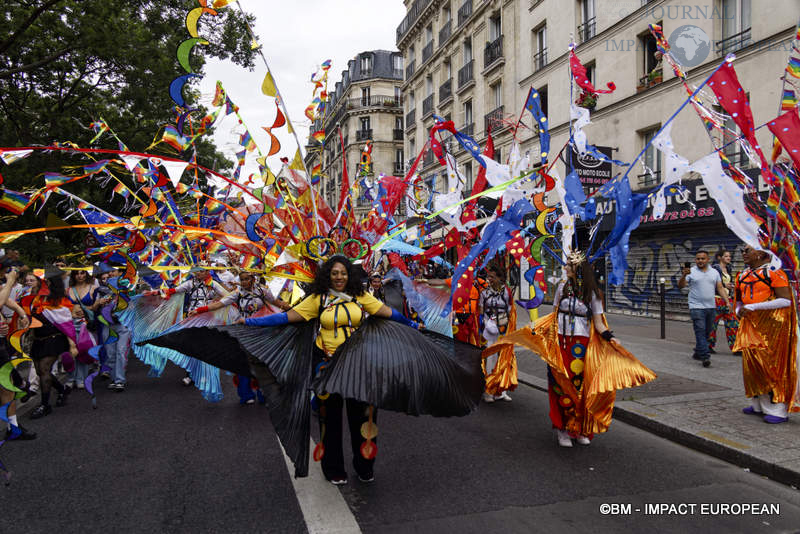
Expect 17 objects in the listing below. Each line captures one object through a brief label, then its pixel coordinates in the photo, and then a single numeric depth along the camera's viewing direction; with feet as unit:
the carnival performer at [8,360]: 14.64
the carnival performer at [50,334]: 19.77
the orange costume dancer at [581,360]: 14.49
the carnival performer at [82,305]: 23.11
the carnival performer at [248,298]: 20.76
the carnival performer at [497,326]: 20.08
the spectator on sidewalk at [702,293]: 26.37
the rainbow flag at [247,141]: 16.62
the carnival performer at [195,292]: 25.95
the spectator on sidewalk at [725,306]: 27.25
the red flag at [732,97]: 14.05
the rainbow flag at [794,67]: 14.12
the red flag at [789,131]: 12.81
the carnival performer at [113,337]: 24.03
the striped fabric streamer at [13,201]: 12.94
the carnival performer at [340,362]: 10.78
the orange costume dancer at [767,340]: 16.15
